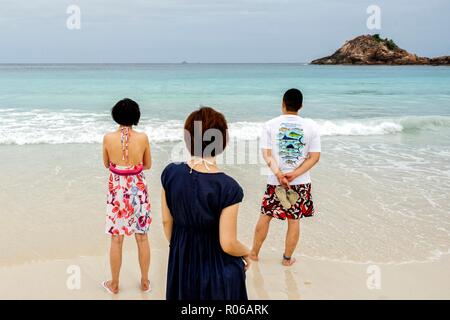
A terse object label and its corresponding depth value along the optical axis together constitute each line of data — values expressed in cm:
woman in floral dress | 325
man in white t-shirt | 377
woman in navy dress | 210
